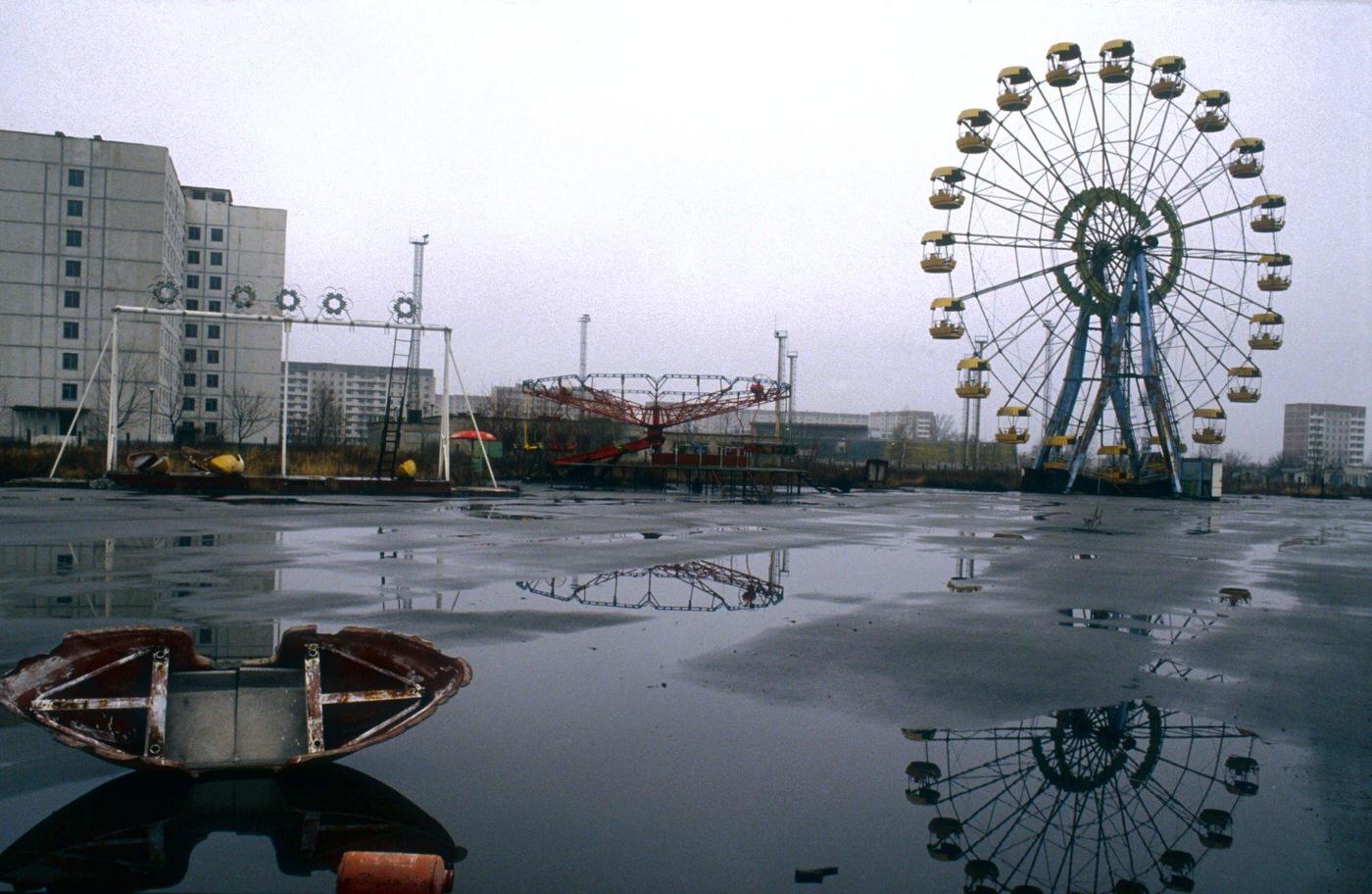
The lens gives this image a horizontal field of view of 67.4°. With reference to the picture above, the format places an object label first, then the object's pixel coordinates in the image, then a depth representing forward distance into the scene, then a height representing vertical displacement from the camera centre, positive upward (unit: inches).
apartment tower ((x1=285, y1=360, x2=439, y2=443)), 2925.7 +155.4
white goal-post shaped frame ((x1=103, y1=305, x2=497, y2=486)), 1069.8 +110.9
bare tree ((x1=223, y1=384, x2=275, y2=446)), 2883.9 +106.2
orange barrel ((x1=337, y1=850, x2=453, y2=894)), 127.4 -53.0
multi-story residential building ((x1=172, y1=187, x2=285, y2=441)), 3137.3 +363.6
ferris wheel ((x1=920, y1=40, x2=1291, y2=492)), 1811.0 +375.1
